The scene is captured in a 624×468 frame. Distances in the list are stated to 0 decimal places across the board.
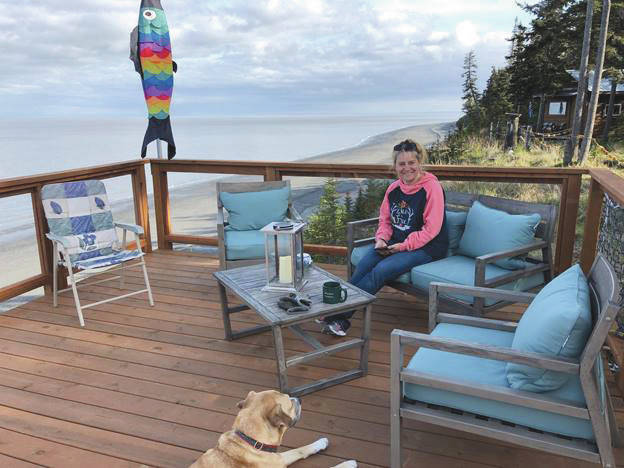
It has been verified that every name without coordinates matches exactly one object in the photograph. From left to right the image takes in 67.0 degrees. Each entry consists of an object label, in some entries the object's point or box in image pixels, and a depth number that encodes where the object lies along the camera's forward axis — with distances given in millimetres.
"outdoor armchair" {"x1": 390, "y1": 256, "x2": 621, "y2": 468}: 1459
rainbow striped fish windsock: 4328
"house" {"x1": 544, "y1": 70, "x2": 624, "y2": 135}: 20359
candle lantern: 2678
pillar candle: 2705
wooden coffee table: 2352
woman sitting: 3080
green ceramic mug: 2479
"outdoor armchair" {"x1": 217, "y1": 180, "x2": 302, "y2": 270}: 3760
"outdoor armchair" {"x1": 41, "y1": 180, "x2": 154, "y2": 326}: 3590
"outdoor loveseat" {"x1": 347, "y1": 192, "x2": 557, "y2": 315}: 2795
